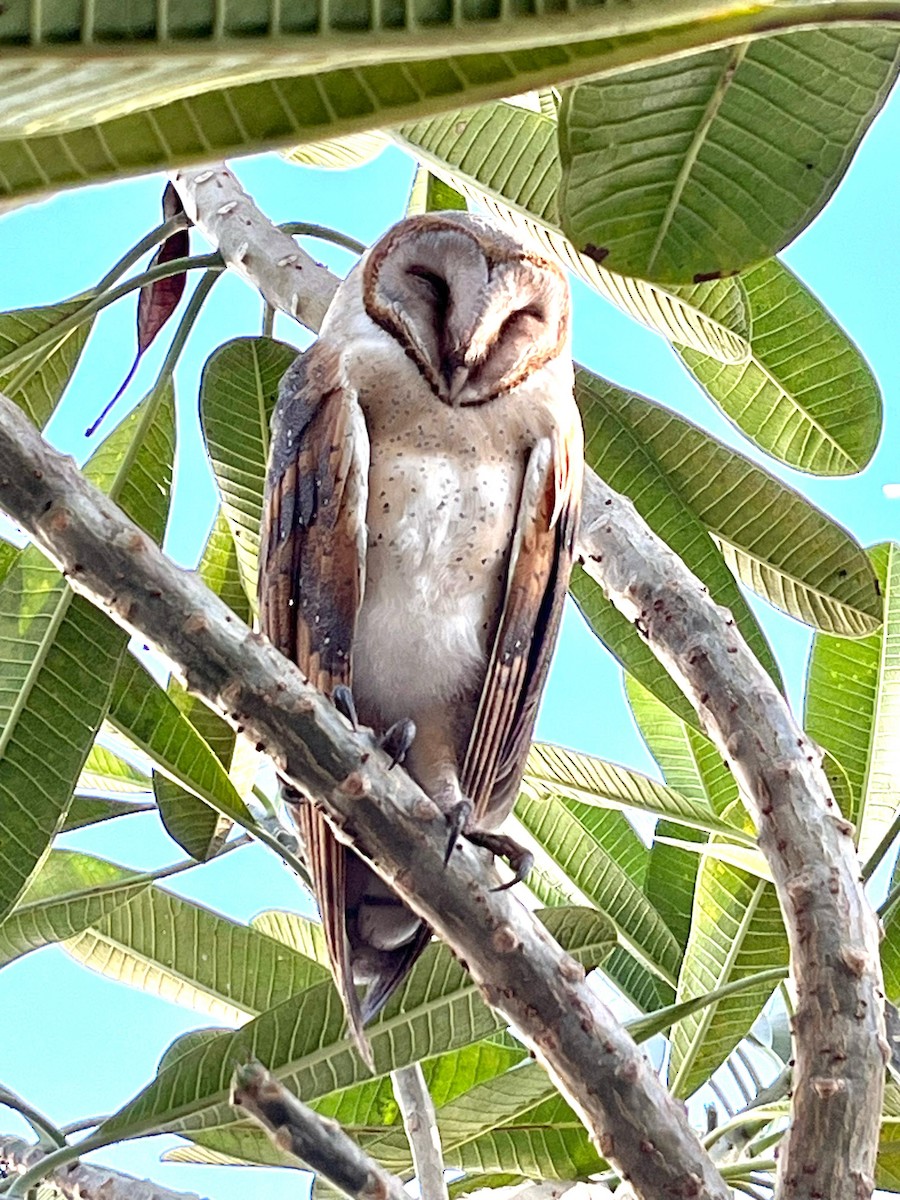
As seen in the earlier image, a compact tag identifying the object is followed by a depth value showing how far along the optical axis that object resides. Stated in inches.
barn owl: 68.3
